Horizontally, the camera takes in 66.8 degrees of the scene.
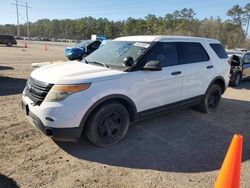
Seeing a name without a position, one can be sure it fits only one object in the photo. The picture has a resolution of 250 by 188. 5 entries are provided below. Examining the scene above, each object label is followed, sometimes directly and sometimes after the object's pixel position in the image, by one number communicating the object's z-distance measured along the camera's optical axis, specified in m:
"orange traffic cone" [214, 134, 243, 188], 2.12
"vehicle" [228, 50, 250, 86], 8.29
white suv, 2.85
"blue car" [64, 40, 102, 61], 13.30
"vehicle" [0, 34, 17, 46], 28.44
